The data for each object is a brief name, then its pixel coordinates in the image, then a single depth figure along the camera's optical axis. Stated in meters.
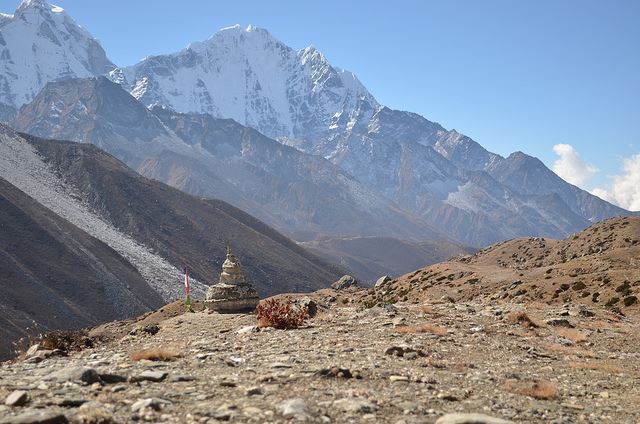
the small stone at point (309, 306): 28.12
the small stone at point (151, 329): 27.26
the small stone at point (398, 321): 22.63
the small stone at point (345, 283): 93.31
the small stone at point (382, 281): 71.88
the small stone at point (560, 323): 25.21
